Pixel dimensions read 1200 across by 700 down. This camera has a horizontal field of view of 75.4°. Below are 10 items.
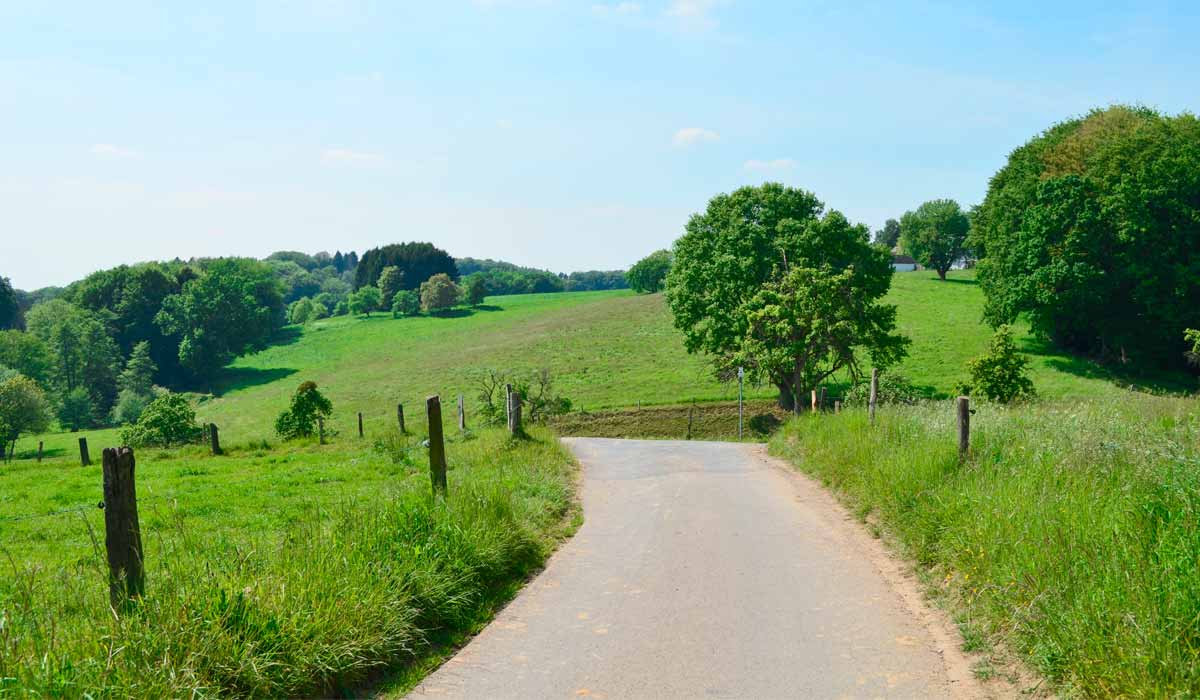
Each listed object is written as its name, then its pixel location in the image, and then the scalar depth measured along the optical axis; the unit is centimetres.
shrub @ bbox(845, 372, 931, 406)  3538
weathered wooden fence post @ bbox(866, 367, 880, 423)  1655
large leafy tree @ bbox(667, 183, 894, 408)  3881
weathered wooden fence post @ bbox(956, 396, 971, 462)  1053
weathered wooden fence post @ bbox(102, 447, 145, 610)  518
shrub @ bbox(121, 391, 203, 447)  3700
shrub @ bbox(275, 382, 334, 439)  3516
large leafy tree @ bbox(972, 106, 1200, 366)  4275
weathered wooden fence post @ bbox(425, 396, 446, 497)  934
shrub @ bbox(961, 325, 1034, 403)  3906
